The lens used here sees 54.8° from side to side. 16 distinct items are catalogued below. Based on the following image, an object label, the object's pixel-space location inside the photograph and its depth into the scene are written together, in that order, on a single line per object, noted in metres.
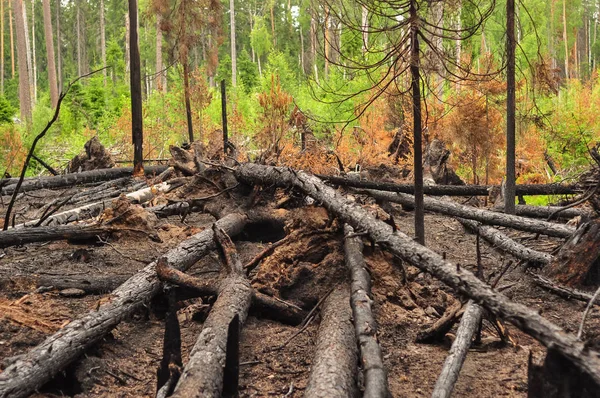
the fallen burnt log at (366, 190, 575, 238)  6.53
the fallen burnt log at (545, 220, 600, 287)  5.31
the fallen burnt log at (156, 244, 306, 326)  4.68
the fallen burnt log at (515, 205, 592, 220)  7.80
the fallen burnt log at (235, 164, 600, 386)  2.54
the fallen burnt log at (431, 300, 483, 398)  2.93
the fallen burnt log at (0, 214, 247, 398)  3.16
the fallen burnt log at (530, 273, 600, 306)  4.68
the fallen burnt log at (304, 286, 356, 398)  3.06
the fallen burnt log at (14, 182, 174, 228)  7.80
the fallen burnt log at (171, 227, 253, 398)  3.08
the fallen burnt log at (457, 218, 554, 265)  5.94
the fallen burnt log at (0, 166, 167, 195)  11.53
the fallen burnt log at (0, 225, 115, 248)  6.01
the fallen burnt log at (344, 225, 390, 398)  3.00
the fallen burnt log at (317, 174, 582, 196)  8.07
